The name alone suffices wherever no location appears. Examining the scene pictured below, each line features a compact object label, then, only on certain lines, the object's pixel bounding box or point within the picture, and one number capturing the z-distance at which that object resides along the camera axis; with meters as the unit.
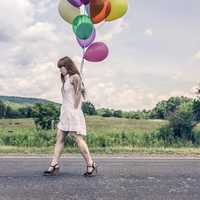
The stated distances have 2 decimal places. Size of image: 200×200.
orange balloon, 5.61
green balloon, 5.08
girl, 4.19
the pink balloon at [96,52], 5.08
